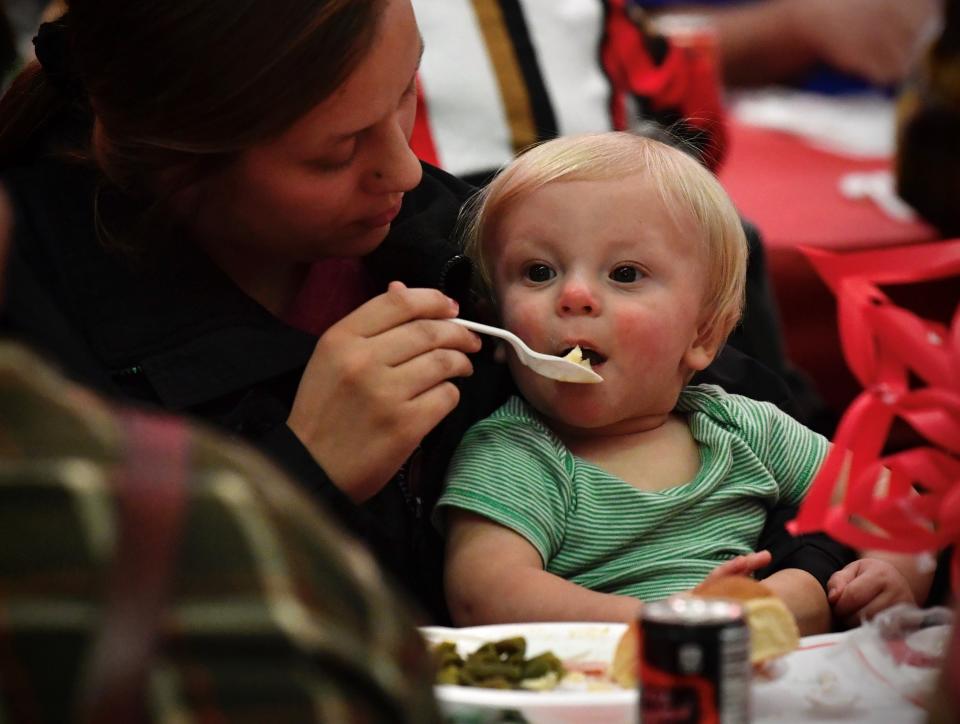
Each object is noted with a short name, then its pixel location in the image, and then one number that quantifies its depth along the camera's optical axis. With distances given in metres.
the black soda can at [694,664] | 1.99
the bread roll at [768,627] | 2.10
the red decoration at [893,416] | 2.15
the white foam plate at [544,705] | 2.07
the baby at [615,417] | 2.28
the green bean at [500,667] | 2.11
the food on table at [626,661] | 2.10
